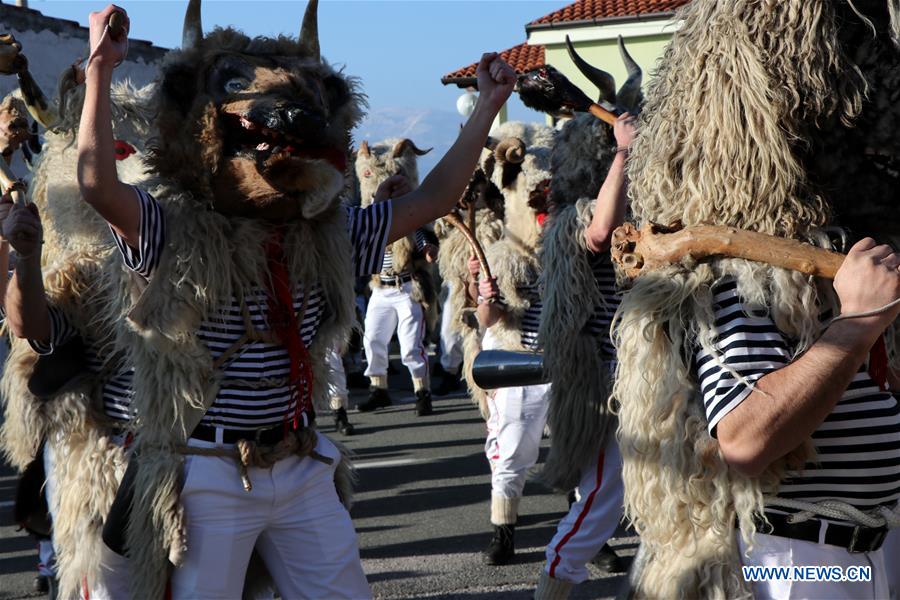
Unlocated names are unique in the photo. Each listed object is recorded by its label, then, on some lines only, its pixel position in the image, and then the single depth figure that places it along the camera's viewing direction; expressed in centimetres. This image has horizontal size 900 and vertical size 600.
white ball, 1648
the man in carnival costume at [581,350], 436
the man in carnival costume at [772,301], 207
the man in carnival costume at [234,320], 284
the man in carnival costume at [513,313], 557
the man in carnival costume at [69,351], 336
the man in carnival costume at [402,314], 1007
